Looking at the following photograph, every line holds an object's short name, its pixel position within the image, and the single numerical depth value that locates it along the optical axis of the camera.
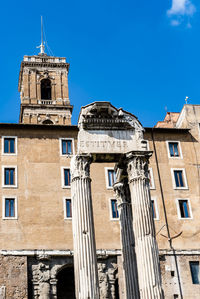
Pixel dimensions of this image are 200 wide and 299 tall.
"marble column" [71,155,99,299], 18.22
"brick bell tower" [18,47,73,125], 52.56
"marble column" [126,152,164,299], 18.91
